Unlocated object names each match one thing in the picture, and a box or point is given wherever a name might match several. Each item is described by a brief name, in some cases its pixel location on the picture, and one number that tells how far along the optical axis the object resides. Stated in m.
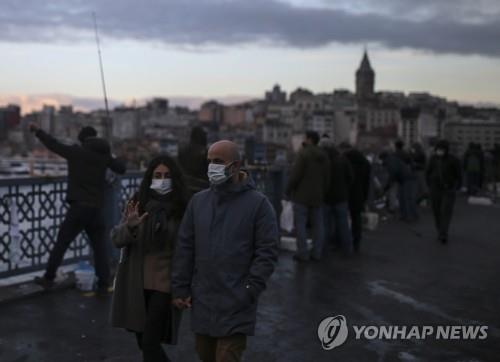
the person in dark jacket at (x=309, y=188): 9.05
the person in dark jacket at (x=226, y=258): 3.59
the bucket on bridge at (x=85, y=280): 7.05
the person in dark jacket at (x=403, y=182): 14.36
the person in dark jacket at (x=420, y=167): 16.78
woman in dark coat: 4.01
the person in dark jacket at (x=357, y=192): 10.17
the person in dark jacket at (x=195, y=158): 7.45
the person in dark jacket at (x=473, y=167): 20.97
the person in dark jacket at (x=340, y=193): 9.56
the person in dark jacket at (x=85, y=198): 6.73
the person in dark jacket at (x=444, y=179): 11.04
